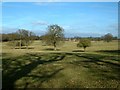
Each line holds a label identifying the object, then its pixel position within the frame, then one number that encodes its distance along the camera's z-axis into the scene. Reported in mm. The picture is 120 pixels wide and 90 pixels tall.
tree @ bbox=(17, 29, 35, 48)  43258
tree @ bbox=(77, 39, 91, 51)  36793
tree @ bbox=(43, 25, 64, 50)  38656
